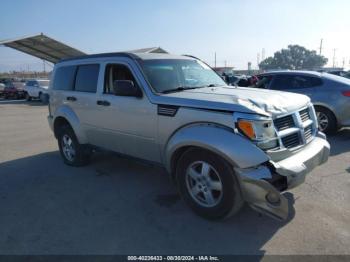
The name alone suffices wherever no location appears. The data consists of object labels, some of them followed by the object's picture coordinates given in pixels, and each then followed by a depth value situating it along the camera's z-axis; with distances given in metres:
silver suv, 3.20
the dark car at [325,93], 7.33
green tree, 111.33
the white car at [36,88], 23.31
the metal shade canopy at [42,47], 27.19
